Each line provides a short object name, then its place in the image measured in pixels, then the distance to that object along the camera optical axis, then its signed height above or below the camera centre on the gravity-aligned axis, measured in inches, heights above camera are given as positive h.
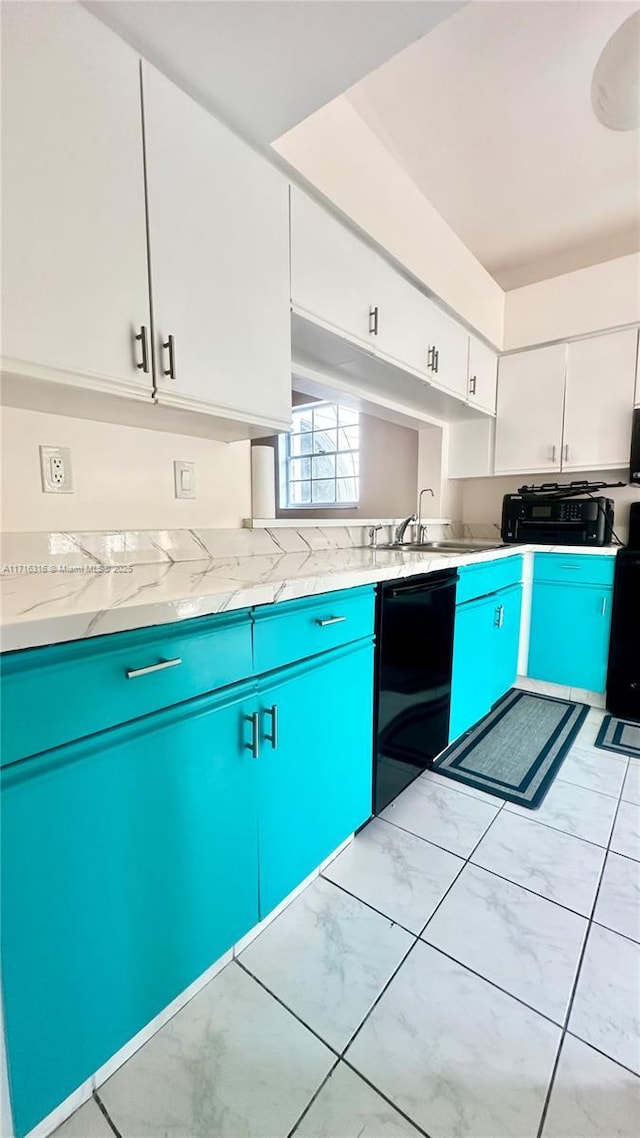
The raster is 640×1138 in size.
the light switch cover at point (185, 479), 60.7 +5.8
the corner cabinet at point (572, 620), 100.0 -22.3
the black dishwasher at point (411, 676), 58.5 -22.1
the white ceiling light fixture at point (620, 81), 56.2 +59.1
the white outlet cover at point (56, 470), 47.9 +5.6
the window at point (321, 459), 161.3 +24.1
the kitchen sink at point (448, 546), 96.2 -5.4
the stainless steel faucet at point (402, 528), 95.8 -1.2
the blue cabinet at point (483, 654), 79.4 -26.3
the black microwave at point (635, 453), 98.9 +15.4
